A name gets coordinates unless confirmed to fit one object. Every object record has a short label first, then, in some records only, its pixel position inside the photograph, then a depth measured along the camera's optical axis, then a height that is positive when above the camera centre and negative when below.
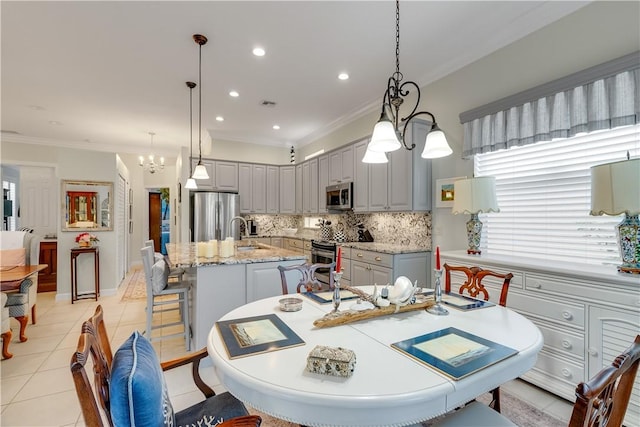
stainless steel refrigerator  5.44 +0.08
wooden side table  4.57 -0.82
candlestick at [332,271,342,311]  1.53 -0.40
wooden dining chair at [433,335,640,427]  0.69 -0.47
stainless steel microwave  4.54 +0.35
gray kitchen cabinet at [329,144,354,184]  4.60 +0.86
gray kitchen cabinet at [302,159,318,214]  5.56 +0.62
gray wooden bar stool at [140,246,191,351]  2.78 -0.68
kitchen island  2.60 -0.57
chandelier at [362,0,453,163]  1.66 +0.45
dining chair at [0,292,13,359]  2.71 -1.00
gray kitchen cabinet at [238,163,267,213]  6.01 +0.65
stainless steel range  4.38 -0.54
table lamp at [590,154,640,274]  1.72 +0.10
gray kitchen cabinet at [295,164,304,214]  6.09 +0.61
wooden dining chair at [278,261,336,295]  2.16 -0.44
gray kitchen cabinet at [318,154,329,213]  5.20 +0.67
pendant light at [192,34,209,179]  2.89 +1.77
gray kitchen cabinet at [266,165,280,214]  6.27 +0.61
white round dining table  0.88 -0.52
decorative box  0.97 -0.48
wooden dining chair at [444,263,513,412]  1.91 -0.44
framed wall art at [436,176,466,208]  3.36 +0.29
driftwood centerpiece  1.41 -0.48
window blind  2.23 +0.15
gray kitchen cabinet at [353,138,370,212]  4.25 +0.56
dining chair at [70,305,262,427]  0.75 -0.47
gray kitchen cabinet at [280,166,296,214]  6.32 +0.61
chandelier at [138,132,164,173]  6.60 +1.36
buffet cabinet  1.75 -0.65
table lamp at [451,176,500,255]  2.72 +0.15
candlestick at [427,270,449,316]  1.59 -0.50
